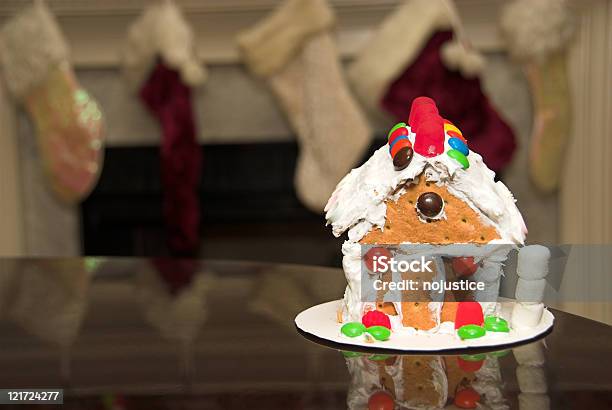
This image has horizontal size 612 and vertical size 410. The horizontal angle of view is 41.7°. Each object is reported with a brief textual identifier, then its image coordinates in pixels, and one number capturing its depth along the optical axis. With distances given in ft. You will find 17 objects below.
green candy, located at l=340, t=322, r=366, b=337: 2.84
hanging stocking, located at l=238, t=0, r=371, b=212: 7.84
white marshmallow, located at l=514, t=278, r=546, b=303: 2.88
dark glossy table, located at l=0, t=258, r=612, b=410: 2.23
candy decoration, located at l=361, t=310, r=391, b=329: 2.91
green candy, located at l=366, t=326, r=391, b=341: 2.79
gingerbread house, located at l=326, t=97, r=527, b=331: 2.95
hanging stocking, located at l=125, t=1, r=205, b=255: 7.93
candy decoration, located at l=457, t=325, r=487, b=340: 2.76
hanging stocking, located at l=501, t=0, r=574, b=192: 7.58
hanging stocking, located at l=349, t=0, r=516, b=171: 7.68
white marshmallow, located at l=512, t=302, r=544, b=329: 2.88
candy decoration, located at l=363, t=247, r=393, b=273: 2.98
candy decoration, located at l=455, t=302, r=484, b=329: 2.86
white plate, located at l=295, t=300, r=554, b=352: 2.68
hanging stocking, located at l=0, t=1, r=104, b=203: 8.12
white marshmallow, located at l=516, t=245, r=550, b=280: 2.87
